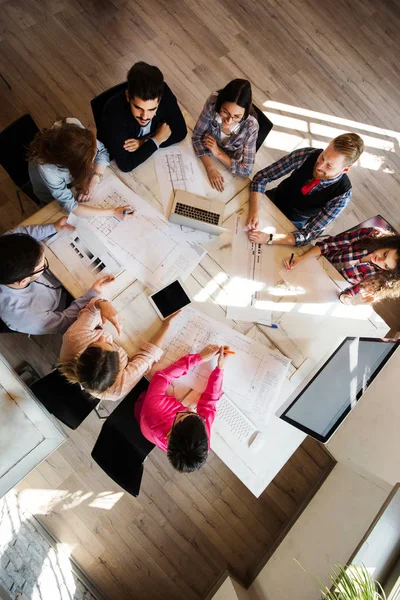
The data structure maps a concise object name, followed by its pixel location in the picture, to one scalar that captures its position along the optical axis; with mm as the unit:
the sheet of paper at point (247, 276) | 2033
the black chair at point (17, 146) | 1972
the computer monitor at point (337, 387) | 1607
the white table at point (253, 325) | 1838
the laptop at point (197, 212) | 1990
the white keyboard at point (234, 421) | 1854
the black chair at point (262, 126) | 2396
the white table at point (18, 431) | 1821
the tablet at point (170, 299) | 1917
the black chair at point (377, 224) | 2672
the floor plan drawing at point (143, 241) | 1961
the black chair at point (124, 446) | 1861
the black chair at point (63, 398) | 1863
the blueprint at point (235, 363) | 1893
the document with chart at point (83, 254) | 1893
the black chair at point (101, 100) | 2145
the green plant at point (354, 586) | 1433
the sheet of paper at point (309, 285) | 2102
